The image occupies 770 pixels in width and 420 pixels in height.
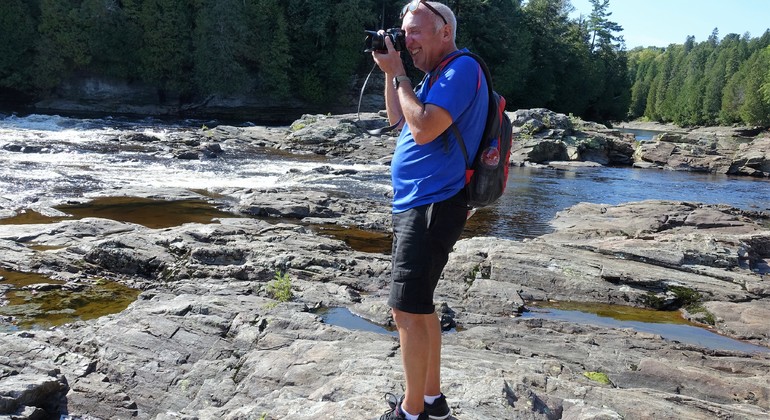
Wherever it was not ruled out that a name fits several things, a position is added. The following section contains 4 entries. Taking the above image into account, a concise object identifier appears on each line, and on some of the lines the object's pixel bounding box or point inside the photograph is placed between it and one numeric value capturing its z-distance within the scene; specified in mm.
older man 3270
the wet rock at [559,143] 29578
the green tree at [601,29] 73750
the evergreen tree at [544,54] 59531
